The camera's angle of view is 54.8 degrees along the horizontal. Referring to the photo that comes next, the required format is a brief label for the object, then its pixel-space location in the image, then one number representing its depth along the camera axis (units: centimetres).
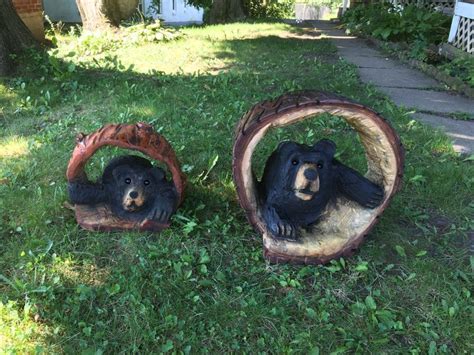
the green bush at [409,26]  938
